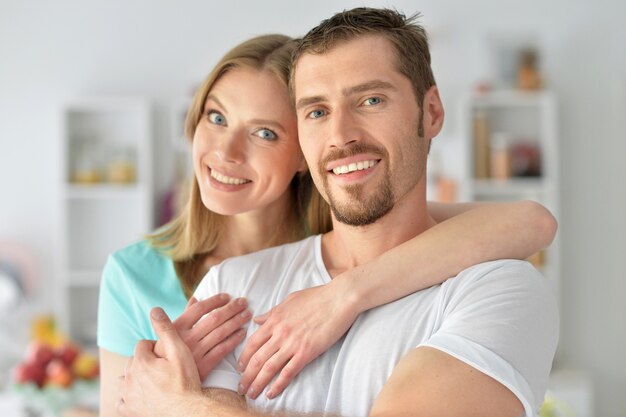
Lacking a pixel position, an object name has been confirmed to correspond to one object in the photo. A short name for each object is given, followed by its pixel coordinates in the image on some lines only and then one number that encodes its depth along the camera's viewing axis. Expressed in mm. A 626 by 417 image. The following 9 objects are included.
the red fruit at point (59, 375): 3172
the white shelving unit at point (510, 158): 4879
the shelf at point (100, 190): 5004
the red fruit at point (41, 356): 3244
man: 1355
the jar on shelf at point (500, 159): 4863
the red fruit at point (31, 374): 3182
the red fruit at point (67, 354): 3270
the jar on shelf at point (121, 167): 5027
